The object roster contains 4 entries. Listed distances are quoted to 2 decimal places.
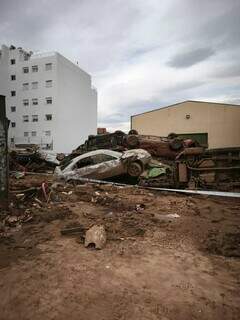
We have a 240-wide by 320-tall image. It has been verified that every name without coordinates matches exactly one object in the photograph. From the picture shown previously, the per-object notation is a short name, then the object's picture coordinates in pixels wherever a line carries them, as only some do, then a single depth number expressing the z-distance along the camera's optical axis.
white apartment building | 40.09
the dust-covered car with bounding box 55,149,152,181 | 10.26
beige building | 23.66
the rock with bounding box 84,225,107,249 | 4.24
